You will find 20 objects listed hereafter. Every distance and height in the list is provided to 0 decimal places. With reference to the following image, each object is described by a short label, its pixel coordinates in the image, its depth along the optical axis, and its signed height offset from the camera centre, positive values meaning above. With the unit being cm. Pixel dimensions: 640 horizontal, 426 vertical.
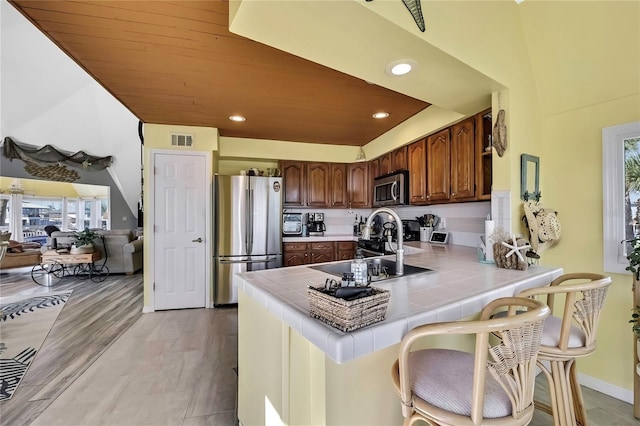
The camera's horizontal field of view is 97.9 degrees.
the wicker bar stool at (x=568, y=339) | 119 -57
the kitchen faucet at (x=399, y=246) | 160 -20
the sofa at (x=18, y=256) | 589 -91
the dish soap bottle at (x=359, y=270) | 112 -23
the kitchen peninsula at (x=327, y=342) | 91 -50
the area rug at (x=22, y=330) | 224 -129
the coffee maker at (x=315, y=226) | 467 -22
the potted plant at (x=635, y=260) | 170 -29
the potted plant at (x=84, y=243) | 536 -58
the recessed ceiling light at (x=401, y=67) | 157 +85
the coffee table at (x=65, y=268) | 523 -115
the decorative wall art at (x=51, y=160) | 608 +132
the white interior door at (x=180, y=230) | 366 -22
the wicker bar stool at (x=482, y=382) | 79 -55
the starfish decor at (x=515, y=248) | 170 -22
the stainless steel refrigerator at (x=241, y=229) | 378 -22
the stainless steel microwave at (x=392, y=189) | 347 +32
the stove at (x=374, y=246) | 339 -44
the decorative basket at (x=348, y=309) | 82 -30
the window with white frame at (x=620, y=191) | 190 +15
